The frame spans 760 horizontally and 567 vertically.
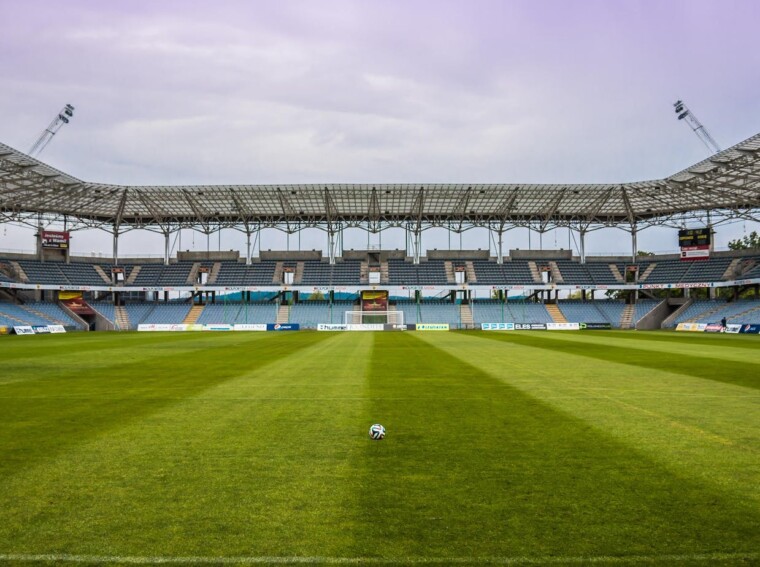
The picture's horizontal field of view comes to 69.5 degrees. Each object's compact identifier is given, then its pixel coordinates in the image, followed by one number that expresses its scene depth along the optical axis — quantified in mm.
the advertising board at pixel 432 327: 60625
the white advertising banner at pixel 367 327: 61425
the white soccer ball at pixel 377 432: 8094
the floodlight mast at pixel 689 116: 62272
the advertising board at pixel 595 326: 62953
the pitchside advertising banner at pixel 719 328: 47375
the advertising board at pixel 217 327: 61031
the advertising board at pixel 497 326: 61812
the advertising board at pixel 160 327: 61219
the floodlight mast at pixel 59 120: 63031
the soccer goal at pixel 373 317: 65450
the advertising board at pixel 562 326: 61062
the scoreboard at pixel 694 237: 60812
